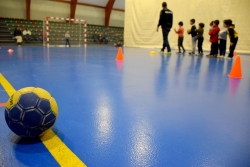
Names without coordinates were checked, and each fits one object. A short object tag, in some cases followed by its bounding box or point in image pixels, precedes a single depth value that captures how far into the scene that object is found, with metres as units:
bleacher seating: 17.86
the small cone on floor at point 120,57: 7.05
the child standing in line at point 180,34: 10.33
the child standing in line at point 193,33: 9.77
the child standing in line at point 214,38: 8.93
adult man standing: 9.26
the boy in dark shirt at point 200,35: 9.60
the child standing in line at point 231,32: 8.15
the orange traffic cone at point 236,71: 4.14
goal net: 19.55
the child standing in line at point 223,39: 8.44
